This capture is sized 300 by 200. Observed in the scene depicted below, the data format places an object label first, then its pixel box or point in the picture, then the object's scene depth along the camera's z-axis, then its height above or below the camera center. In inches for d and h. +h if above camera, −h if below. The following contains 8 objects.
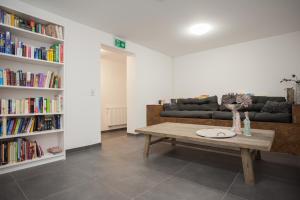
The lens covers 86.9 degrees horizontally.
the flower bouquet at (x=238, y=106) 76.0 -3.9
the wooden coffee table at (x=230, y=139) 60.2 -17.3
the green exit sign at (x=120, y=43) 133.0 +48.0
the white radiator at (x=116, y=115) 181.4 -19.2
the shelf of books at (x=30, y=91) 76.4 +5.3
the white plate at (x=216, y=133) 70.4 -16.4
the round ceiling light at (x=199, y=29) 115.4 +53.5
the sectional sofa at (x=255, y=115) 97.6 -13.3
